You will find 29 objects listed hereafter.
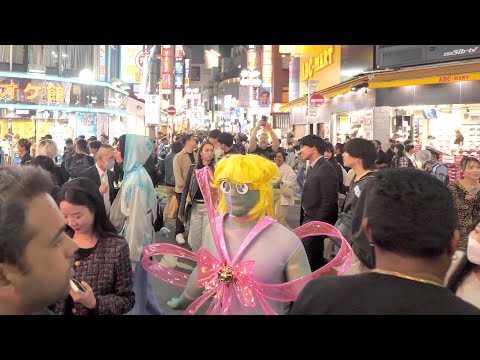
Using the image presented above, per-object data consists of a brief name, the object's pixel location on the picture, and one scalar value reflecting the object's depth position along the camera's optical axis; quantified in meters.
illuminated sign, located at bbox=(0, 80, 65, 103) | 25.75
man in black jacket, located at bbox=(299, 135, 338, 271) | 7.20
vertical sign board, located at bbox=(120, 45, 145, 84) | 35.63
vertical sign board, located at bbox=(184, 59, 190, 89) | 85.88
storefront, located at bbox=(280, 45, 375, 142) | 20.41
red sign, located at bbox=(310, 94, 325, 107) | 17.66
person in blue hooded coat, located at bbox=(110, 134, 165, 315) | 5.27
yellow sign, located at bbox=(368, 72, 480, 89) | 15.30
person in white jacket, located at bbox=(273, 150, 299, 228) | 8.25
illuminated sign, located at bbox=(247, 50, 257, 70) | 57.91
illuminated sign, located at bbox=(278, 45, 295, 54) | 37.09
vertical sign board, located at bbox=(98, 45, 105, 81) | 33.78
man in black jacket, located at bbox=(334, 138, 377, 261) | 6.02
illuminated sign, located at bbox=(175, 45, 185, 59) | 68.86
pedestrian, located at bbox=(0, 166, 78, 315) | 1.66
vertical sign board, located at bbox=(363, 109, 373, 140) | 19.70
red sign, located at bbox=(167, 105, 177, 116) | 31.66
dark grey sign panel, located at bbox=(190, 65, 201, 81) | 119.12
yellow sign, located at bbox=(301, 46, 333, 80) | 28.03
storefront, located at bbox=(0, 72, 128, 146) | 25.47
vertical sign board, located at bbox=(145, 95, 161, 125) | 23.67
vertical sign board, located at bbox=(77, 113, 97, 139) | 30.25
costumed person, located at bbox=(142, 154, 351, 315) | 3.38
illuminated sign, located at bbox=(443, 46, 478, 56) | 15.43
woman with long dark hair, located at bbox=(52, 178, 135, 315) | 3.29
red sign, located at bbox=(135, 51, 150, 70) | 33.81
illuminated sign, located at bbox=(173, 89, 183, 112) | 70.22
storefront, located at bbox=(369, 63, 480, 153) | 15.76
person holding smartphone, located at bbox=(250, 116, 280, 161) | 11.12
